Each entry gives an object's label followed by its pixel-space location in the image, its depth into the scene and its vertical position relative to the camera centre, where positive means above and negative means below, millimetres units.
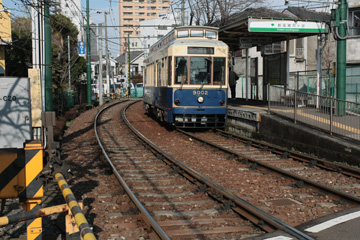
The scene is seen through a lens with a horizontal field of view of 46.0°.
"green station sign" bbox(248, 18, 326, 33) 15898 +2576
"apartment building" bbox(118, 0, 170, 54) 125688 +25188
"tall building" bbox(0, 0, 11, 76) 18016 +1905
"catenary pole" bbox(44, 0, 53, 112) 11836 +678
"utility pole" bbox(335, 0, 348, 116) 13609 +1530
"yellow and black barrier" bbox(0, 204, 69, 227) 3793 -1114
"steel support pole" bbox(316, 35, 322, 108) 15538 +942
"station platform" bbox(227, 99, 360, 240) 5496 -1332
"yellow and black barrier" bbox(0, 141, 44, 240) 4891 -936
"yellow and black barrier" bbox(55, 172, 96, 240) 3207 -1030
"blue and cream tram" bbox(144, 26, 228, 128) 14930 +595
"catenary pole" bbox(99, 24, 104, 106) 34625 +1142
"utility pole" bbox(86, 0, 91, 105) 32281 +2256
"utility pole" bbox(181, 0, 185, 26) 28469 +5555
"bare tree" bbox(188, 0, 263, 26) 30859 +6358
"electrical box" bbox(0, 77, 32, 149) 5871 -237
